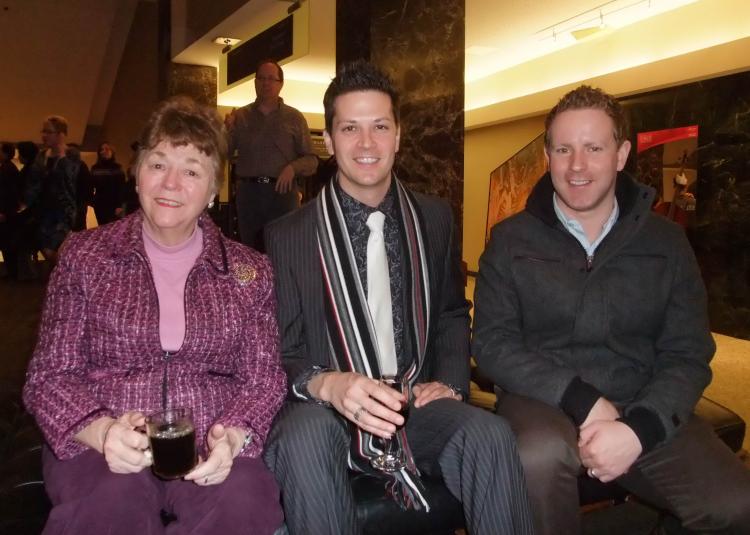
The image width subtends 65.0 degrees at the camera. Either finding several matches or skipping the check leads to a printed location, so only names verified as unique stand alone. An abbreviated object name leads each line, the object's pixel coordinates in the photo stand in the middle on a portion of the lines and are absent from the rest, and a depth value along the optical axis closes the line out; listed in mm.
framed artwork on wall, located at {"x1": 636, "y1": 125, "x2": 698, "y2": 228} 5566
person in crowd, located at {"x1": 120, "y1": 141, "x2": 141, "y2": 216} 7609
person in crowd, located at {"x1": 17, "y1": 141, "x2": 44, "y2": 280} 6031
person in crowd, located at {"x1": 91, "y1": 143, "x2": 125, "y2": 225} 7301
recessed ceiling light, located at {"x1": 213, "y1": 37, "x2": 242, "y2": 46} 7602
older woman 1424
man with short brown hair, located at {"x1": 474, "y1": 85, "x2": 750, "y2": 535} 1770
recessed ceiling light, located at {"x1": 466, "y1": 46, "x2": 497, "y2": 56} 7773
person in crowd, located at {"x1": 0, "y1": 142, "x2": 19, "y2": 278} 6616
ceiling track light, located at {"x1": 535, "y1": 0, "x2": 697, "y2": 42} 5863
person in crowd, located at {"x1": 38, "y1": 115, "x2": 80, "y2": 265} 5922
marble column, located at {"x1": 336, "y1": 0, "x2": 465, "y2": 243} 3578
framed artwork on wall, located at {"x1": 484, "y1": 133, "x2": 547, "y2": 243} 7407
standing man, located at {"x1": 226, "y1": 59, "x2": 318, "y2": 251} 4773
